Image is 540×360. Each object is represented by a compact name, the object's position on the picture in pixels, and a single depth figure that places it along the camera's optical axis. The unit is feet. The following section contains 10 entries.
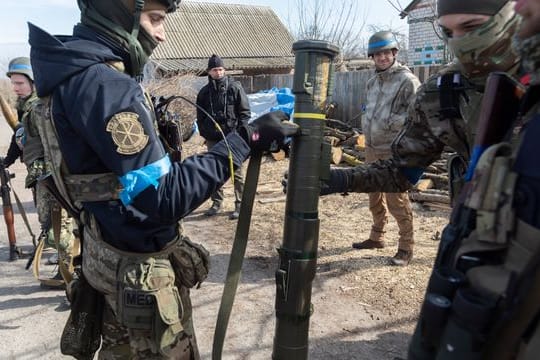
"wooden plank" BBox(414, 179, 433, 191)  21.02
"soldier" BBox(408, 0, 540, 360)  3.23
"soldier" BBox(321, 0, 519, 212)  5.98
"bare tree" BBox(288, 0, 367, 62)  56.80
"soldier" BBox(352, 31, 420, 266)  14.37
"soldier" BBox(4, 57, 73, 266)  12.63
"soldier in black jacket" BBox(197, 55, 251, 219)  20.58
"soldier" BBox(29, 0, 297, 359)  5.32
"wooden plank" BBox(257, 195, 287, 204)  22.30
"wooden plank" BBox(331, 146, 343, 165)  26.78
